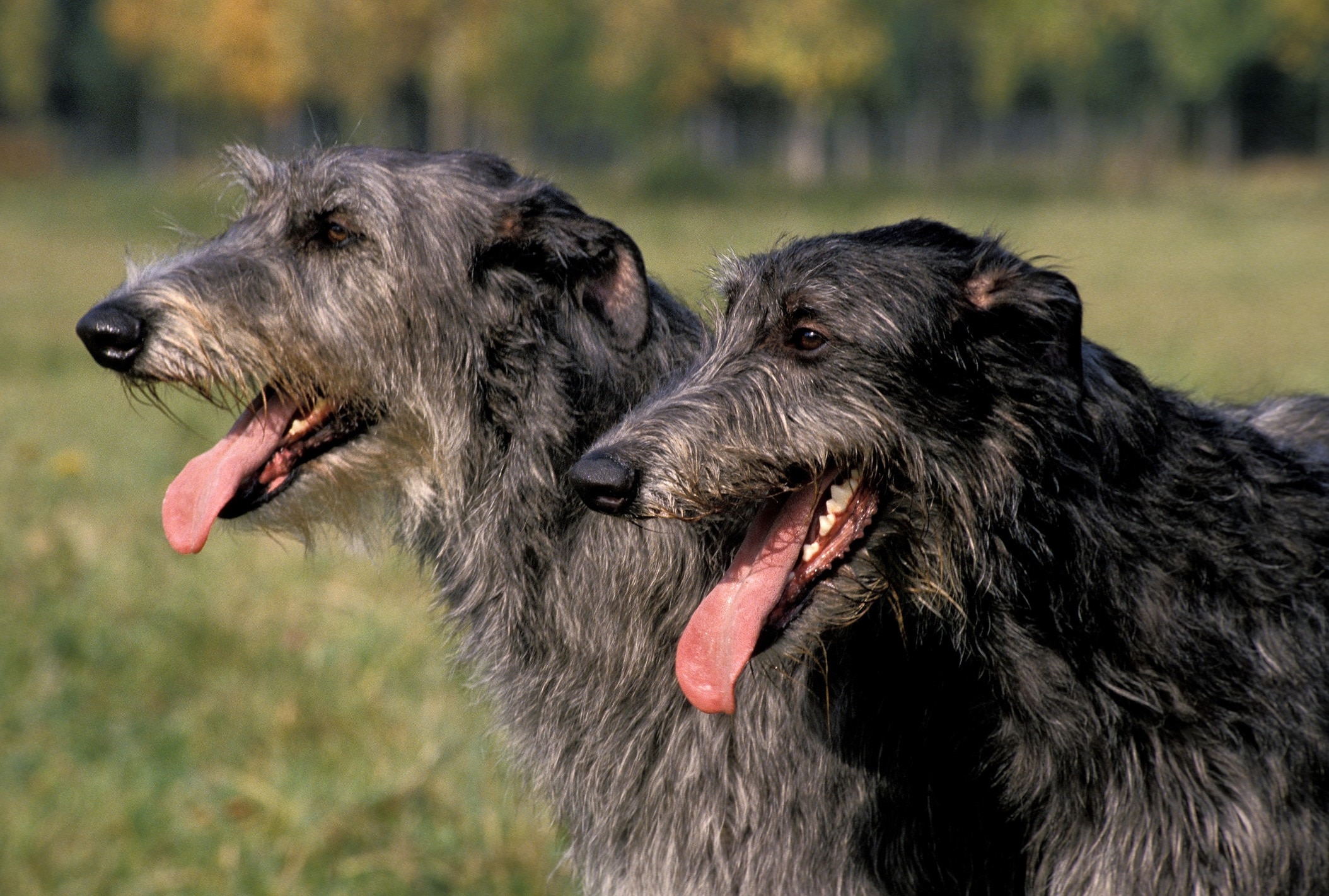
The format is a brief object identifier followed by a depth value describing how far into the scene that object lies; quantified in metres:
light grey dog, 3.21
